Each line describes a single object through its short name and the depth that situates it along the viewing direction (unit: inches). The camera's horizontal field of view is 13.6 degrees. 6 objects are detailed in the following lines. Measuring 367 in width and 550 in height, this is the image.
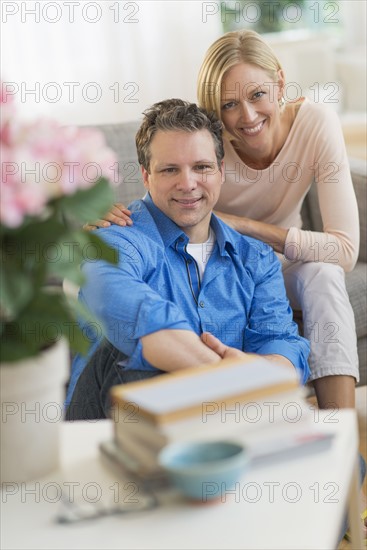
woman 112.7
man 104.7
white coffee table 77.0
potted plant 76.0
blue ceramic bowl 77.9
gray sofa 121.4
